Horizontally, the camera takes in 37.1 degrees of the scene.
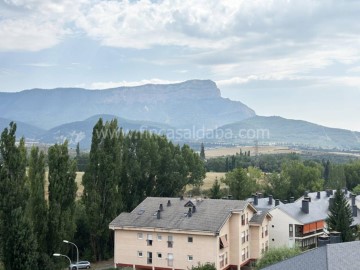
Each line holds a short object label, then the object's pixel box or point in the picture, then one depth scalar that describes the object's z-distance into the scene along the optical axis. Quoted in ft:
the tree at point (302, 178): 341.82
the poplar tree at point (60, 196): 183.42
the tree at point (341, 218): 198.08
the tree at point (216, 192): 296.92
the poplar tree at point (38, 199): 182.29
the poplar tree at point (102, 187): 213.25
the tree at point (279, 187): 338.34
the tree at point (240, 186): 306.55
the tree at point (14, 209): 169.58
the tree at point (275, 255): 164.76
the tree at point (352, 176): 411.75
